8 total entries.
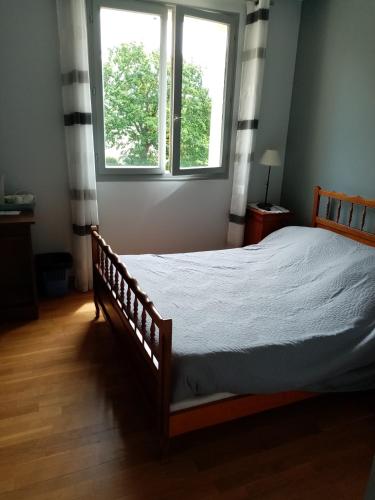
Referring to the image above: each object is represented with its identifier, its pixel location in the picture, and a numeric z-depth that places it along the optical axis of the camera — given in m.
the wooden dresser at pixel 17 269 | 2.65
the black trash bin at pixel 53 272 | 3.16
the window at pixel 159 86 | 3.08
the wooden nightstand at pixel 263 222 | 3.52
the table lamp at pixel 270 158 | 3.46
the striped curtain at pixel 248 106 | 3.28
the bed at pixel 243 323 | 1.67
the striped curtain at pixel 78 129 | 2.80
